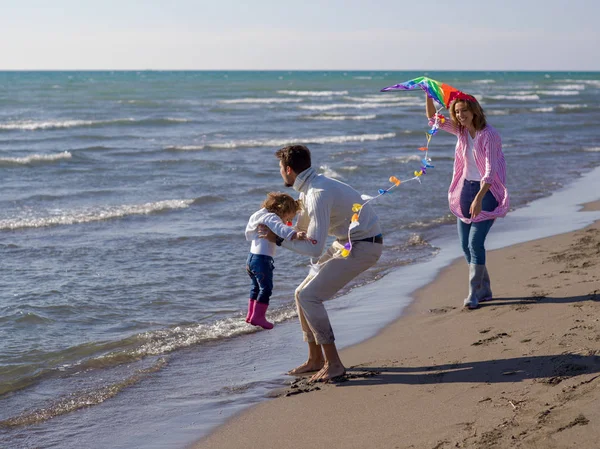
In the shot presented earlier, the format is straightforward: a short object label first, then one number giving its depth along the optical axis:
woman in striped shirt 6.30
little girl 5.26
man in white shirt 5.11
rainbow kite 6.30
